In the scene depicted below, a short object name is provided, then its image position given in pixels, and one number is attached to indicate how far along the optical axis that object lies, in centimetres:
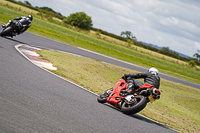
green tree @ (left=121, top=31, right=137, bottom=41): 12014
